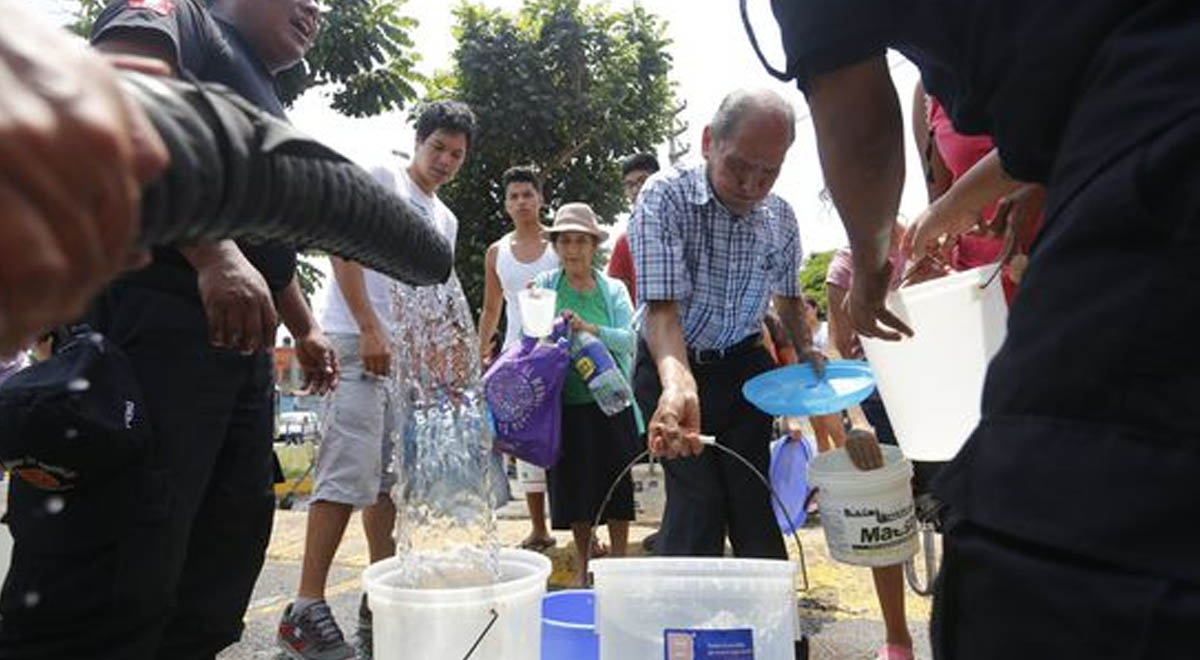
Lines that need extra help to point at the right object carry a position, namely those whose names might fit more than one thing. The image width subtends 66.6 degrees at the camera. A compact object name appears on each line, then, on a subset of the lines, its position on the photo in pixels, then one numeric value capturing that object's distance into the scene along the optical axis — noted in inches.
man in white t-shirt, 112.3
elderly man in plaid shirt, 98.5
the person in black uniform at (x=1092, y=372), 23.9
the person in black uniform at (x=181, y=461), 61.5
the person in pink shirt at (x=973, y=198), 57.4
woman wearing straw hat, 145.4
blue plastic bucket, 79.5
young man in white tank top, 175.8
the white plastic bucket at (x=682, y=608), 67.6
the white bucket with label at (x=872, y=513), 103.3
